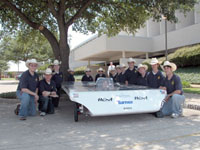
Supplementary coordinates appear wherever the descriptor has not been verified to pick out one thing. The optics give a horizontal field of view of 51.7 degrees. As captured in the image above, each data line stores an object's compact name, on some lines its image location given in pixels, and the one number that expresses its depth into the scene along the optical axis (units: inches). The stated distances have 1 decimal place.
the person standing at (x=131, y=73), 303.7
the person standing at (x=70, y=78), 404.5
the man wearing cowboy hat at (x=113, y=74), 382.6
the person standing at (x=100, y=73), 406.3
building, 821.2
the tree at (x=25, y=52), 1396.5
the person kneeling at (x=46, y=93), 248.3
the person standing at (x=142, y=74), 275.7
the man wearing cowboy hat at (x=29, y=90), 227.0
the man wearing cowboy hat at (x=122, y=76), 323.9
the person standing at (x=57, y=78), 309.9
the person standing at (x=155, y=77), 252.6
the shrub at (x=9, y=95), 389.8
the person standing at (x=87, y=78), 413.4
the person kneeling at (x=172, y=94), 223.9
